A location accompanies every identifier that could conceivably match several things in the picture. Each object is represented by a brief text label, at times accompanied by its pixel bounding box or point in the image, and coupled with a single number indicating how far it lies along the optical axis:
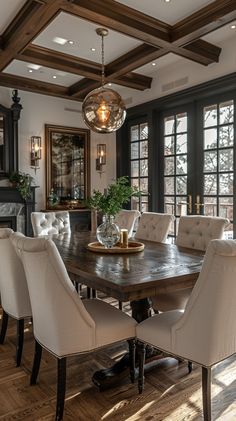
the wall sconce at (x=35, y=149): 5.66
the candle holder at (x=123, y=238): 2.95
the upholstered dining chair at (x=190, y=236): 2.59
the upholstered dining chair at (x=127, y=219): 3.92
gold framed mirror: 5.91
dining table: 1.87
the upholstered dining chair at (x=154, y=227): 3.48
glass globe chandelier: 3.16
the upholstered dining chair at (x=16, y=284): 2.46
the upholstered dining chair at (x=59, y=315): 1.84
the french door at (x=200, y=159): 4.43
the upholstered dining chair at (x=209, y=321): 1.64
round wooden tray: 2.73
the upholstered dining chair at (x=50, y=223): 3.90
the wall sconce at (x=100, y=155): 6.26
